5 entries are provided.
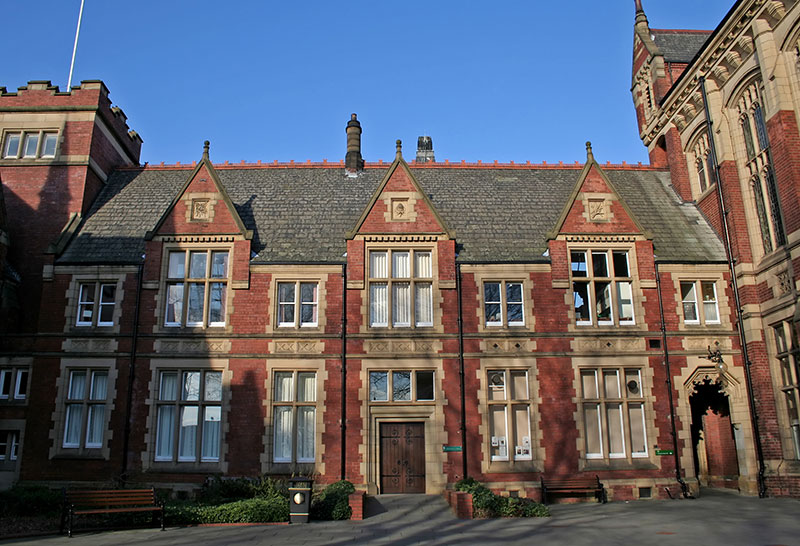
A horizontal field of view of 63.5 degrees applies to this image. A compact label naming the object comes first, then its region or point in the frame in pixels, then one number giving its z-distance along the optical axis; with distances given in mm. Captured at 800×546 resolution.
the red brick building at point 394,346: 20672
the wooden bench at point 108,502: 15188
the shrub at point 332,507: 16844
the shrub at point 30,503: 17484
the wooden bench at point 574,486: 19953
